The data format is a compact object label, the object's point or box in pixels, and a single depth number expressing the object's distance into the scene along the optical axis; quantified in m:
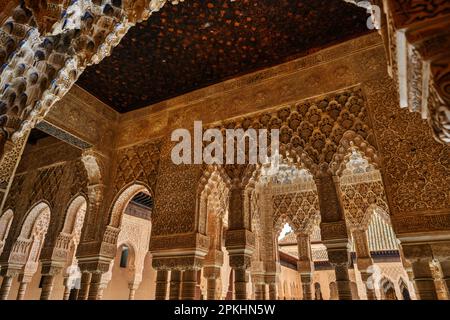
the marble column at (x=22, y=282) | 7.06
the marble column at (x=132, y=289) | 9.68
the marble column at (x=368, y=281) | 5.96
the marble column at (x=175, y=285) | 4.56
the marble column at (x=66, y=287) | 6.83
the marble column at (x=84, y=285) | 5.50
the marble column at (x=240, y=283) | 4.39
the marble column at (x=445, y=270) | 3.34
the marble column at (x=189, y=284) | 4.53
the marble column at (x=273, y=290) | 6.39
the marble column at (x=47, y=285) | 6.13
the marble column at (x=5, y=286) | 6.45
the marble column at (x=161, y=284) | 4.68
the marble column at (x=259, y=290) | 6.45
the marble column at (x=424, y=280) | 3.29
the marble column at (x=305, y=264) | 6.41
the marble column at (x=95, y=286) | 5.54
